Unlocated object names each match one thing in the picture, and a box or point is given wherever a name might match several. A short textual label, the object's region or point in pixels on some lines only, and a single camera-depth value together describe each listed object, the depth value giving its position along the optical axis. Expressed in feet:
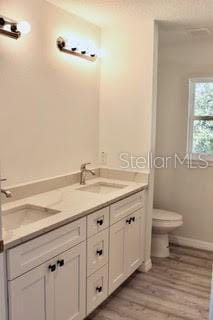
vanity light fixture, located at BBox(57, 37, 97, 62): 8.70
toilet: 11.35
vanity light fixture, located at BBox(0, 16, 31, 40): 6.75
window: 12.20
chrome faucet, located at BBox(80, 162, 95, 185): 9.83
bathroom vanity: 5.63
